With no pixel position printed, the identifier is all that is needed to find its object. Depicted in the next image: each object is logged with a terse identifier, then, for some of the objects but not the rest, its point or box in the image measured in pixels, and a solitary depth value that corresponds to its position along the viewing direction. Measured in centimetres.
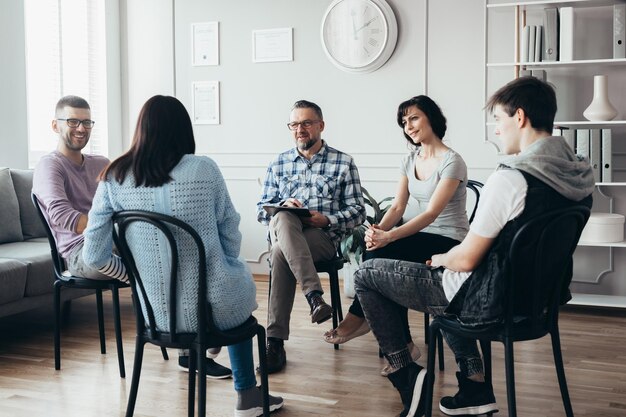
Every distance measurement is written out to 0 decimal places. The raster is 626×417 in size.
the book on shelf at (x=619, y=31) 438
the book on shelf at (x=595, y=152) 440
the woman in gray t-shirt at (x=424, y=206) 314
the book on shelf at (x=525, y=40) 454
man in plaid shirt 330
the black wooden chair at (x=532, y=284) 219
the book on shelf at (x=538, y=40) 453
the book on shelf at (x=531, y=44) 453
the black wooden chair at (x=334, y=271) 350
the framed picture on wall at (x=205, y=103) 577
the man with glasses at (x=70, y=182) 328
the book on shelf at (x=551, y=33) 445
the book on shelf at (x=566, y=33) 441
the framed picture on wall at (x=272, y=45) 551
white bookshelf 446
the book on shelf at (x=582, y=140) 441
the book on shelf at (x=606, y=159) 439
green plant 469
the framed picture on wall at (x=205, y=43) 572
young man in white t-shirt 218
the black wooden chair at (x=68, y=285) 322
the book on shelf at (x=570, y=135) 446
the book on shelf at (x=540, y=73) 451
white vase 444
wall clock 521
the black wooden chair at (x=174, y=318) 221
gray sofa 366
